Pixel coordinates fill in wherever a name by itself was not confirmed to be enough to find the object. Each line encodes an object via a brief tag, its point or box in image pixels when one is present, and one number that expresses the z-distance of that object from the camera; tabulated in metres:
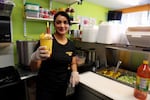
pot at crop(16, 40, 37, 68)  1.70
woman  1.25
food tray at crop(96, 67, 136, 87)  1.53
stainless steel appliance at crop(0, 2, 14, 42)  1.47
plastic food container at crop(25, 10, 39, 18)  1.78
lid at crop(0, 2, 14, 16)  1.41
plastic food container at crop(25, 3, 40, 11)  1.75
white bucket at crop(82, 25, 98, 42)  1.95
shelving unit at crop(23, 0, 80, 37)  1.97
